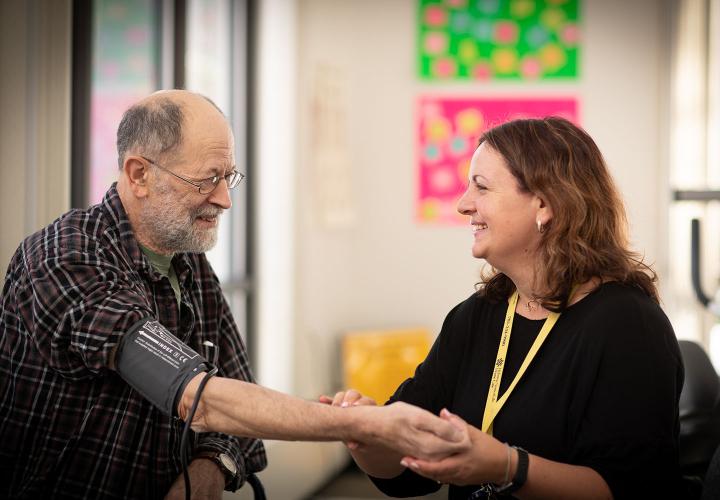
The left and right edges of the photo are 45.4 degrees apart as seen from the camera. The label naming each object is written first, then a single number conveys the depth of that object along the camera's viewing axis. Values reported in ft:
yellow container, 17.80
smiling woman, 5.34
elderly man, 5.49
